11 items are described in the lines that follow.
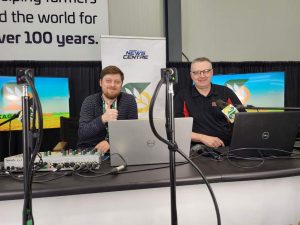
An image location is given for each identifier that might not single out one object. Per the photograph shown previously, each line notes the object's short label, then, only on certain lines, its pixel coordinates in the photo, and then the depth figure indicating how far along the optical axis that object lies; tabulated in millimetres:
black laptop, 1452
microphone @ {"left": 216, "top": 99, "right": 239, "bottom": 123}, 1505
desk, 1146
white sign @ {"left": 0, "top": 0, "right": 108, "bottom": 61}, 3359
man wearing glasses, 2420
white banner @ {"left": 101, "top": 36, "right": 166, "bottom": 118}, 3441
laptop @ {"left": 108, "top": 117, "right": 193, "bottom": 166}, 1345
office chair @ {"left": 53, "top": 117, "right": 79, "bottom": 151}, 2516
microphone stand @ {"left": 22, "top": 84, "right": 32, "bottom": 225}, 897
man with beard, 2112
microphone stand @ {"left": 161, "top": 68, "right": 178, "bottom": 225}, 975
